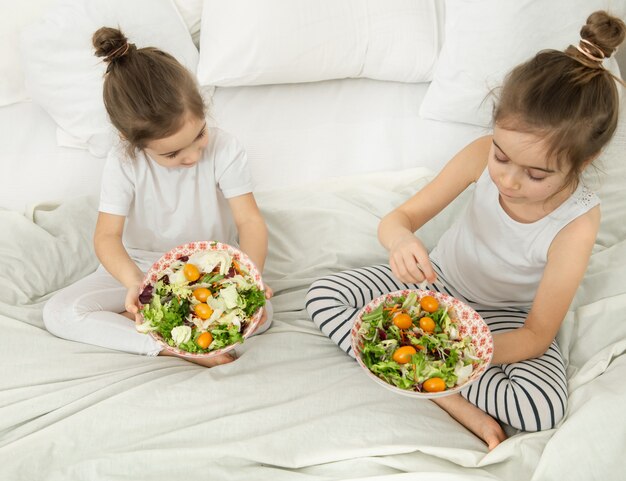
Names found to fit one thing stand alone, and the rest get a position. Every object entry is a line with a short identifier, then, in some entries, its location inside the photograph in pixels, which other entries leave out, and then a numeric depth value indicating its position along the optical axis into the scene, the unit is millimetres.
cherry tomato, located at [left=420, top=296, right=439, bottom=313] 1110
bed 1044
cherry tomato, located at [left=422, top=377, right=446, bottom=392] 991
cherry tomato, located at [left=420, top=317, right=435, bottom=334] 1084
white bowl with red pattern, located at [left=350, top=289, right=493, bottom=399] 983
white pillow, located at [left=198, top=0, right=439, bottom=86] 1749
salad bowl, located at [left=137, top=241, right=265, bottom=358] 1097
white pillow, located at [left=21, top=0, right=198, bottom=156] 1730
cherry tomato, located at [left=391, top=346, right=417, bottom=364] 1013
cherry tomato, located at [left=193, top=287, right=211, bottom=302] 1133
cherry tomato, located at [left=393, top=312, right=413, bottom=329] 1069
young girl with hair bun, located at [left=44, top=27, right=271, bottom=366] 1150
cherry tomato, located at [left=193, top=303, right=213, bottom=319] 1109
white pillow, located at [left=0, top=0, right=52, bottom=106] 1800
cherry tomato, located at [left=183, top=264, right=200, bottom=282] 1142
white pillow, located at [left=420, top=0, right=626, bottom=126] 1575
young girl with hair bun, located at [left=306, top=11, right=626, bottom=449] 1009
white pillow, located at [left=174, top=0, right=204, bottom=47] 1859
